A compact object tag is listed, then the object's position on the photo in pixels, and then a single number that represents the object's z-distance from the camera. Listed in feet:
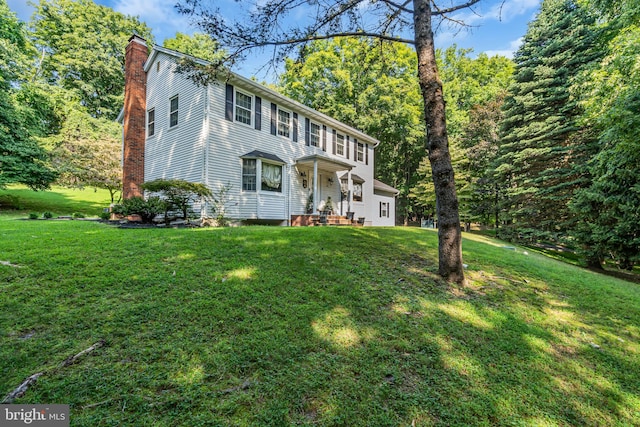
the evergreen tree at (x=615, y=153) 24.86
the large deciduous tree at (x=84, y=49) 76.18
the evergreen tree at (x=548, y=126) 47.03
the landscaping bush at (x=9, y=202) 50.11
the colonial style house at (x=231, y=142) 33.86
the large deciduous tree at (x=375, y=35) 14.06
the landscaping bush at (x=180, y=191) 28.91
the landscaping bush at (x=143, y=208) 28.34
